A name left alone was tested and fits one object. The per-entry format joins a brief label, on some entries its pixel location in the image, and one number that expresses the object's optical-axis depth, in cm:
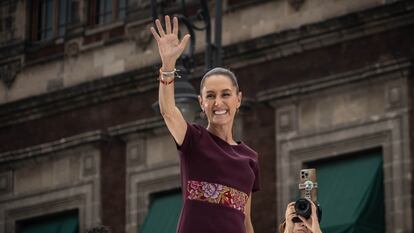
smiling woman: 1113
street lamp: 2387
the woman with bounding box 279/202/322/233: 1198
